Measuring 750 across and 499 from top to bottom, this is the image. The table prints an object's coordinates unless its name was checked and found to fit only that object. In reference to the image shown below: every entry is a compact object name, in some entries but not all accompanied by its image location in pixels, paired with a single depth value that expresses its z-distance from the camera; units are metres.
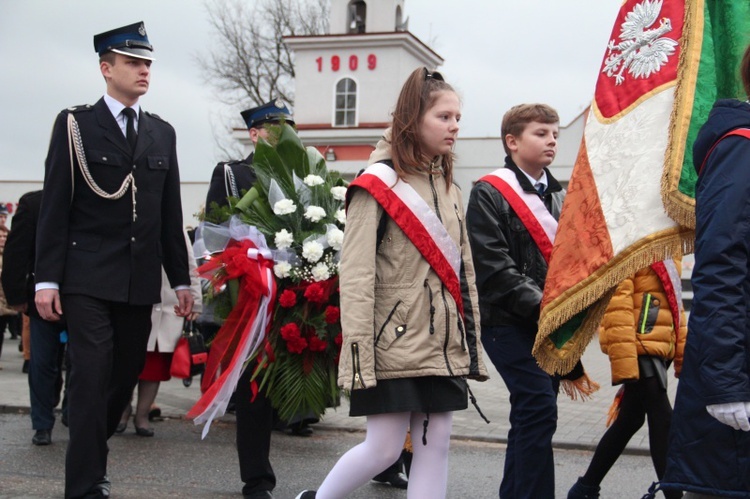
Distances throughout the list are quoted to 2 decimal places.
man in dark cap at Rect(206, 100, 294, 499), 5.60
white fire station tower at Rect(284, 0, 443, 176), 39.09
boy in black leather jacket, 4.87
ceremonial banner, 3.71
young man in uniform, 5.16
